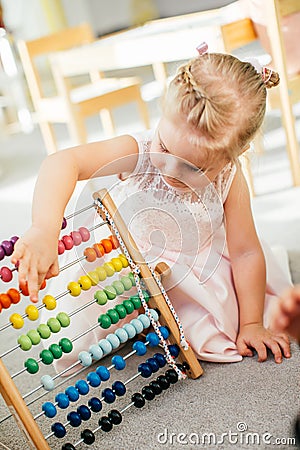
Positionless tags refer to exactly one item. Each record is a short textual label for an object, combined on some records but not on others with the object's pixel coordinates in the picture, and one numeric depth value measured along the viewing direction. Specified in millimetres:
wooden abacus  1384
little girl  1368
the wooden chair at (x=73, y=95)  2702
